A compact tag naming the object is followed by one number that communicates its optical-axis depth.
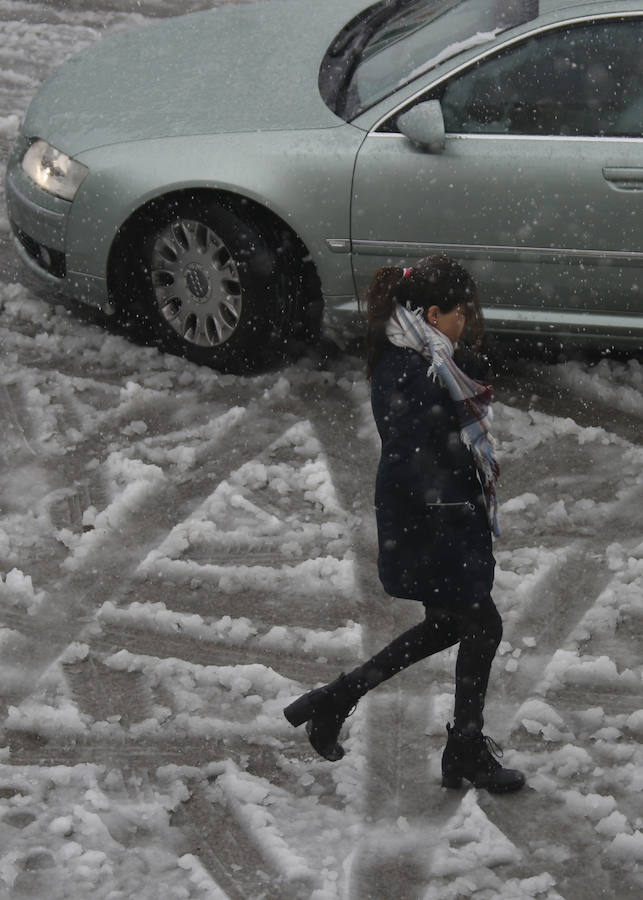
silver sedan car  10.49
